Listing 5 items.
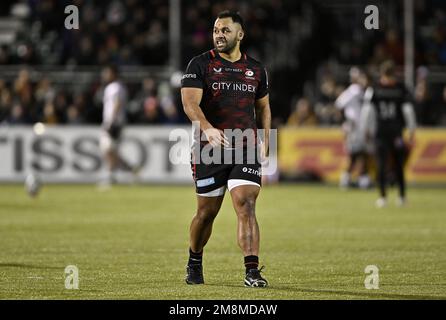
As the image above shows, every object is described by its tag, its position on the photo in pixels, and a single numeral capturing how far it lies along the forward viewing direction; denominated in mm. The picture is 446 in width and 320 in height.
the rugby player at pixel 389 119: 20328
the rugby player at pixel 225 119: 10109
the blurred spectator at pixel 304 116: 27844
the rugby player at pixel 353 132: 25578
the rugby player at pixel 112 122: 24875
